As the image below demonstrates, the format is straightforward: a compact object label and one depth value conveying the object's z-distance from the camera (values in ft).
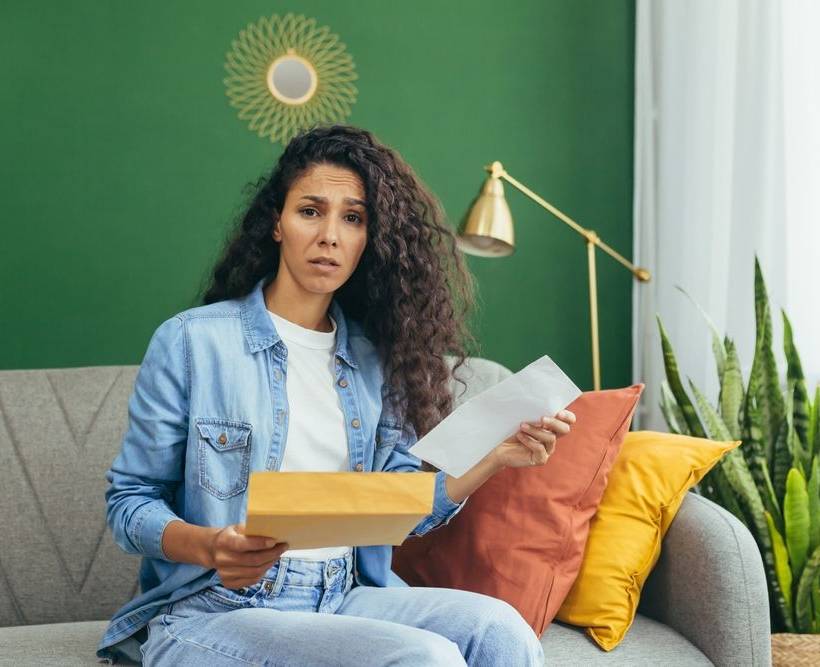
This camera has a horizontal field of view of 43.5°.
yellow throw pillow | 6.00
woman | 4.74
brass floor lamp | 8.31
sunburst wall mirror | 10.10
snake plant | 6.89
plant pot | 6.61
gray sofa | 5.74
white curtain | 8.16
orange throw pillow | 6.04
